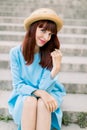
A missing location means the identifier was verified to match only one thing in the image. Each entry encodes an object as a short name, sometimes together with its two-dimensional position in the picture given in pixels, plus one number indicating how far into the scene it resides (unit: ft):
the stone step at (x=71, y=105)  9.28
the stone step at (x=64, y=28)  16.92
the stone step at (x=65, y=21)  18.78
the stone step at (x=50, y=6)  21.27
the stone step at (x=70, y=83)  10.92
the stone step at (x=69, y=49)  13.73
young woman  7.62
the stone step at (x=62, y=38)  15.33
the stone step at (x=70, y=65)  12.28
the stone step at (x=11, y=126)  8.81
